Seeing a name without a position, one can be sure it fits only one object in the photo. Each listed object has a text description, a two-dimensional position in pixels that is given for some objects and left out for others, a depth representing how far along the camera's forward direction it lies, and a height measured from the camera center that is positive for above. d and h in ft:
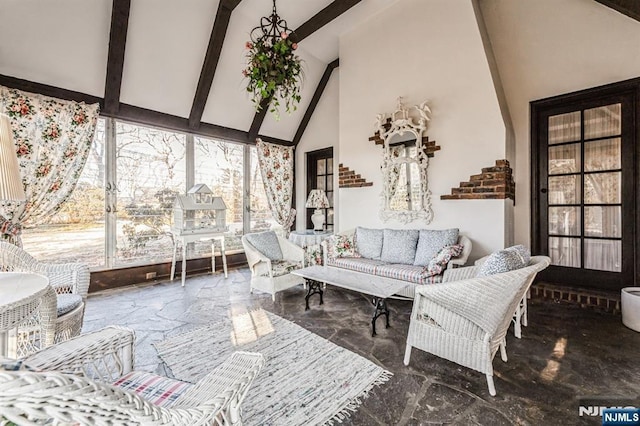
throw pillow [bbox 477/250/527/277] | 6.08 -1.14
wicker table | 4.15 -1.34
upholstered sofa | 10.28 -1.74
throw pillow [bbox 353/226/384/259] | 13.07 -1.45
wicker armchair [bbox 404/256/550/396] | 5.80 -2.28
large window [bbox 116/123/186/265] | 14.26 +1.26
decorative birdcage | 14.84 +0.01
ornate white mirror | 12.98 +2.07
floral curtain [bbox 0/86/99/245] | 11.14 +2.63
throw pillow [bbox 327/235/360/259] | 13.23 -1.66
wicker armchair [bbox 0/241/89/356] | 6.58 -1.76
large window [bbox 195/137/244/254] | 17.13 +2.30
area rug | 5.56 -3.72
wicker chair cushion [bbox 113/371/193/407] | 3.65 -2.30
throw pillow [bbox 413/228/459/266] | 11.36 -1.30
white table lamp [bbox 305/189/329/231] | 16.06 +0.38
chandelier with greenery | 8.96 +4.61
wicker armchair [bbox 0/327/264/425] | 1.64 -1.82
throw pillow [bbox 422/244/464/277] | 10.03 -1.78
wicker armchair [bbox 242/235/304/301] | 11.73 -2.47
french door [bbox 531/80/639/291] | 10.61 +0.87
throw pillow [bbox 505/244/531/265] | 6.60 -1.01
